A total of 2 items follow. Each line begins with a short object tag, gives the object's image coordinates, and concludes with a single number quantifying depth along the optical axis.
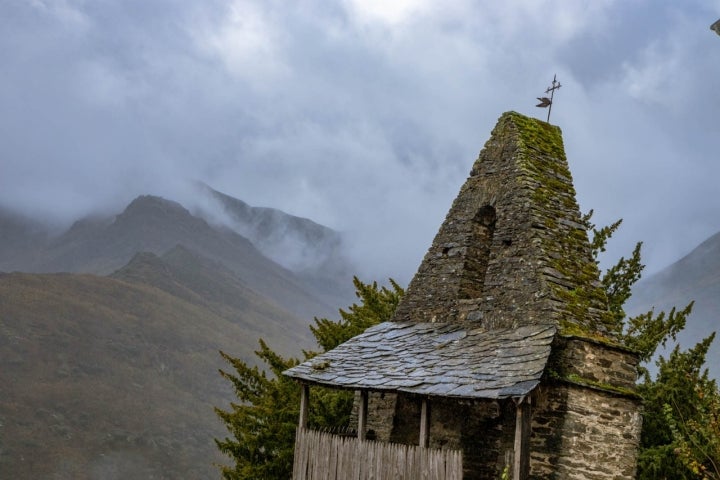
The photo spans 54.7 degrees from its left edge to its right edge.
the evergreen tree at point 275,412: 16.64
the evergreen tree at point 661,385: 12.59
